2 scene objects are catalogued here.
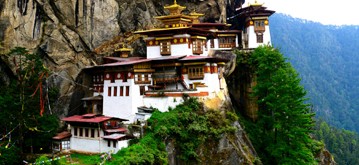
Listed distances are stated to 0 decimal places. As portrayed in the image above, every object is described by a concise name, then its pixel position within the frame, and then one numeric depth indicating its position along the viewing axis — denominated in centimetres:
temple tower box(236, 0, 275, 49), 4931
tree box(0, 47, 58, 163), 3114
